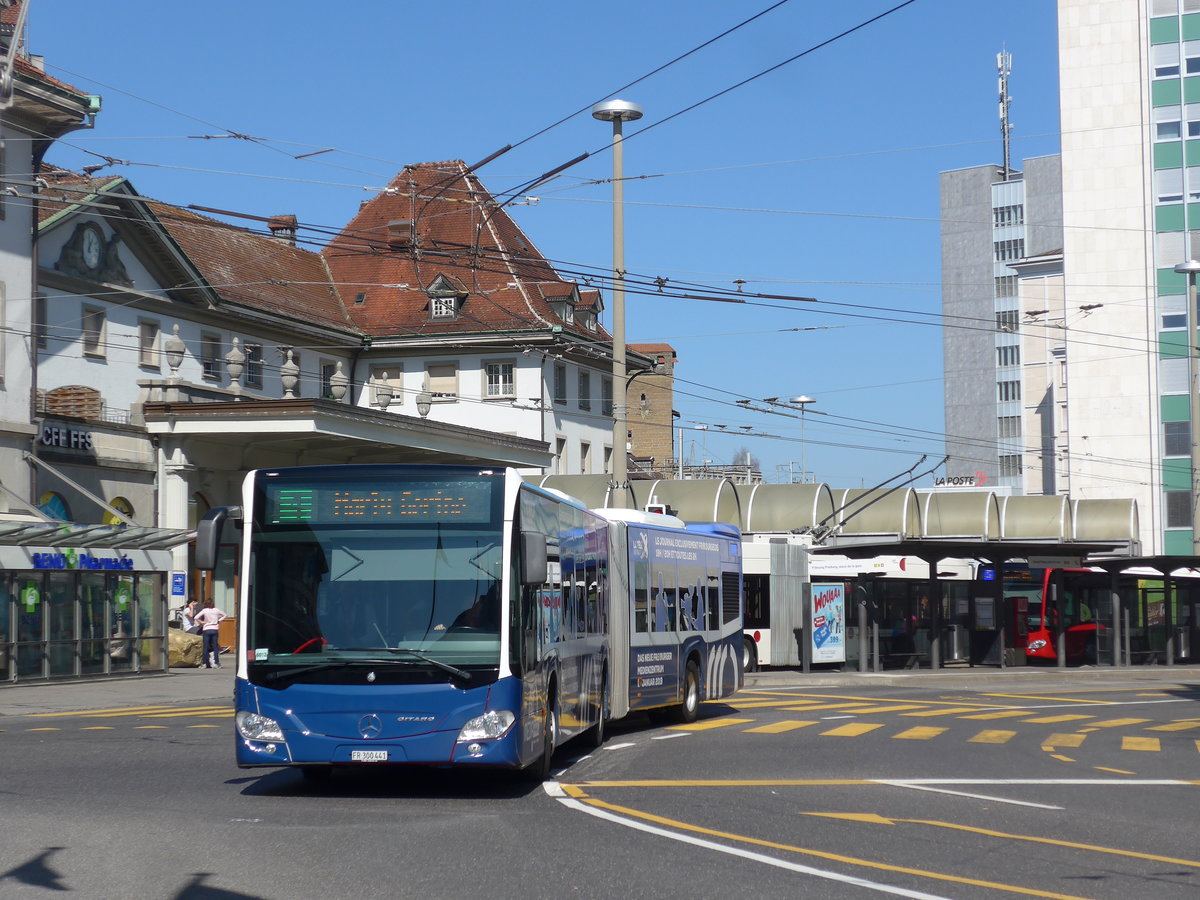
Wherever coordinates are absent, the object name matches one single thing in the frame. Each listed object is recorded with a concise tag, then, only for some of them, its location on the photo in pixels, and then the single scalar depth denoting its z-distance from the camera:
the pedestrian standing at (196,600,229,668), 34.59
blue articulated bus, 12.35
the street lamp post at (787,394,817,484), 47.00
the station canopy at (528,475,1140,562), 51.75
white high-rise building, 77.31
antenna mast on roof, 140.62
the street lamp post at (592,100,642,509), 26.64
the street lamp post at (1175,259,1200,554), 42.44
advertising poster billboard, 36.56
